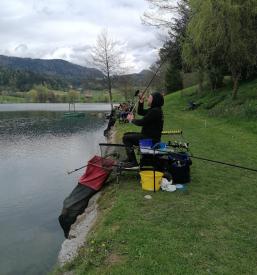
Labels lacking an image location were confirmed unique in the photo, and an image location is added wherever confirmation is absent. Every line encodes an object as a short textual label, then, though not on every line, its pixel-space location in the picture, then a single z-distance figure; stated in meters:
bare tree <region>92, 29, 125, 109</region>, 32.05
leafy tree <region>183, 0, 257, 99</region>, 15.67
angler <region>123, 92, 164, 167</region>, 6.88
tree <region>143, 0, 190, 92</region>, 25.98
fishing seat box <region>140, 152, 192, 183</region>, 6.64
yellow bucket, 6.30
